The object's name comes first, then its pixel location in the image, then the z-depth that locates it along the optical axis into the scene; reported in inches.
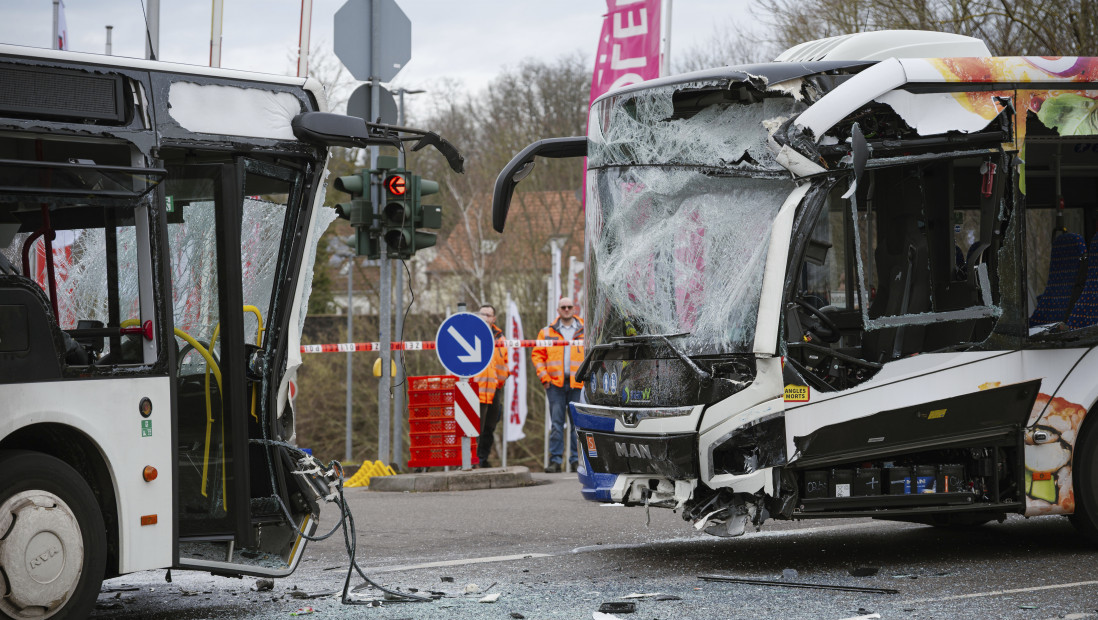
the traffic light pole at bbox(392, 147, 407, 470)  602.9
